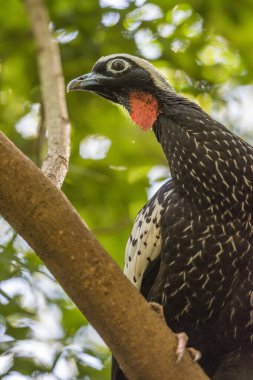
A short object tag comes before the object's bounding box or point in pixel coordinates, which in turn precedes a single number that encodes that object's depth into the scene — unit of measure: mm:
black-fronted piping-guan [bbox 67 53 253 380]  7340
